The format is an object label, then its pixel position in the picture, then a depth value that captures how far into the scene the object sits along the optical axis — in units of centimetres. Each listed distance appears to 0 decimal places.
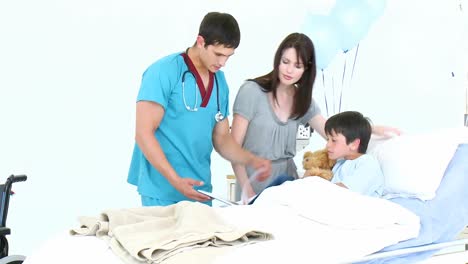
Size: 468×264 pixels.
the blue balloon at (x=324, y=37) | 372
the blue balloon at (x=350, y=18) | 369
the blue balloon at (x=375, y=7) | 372
